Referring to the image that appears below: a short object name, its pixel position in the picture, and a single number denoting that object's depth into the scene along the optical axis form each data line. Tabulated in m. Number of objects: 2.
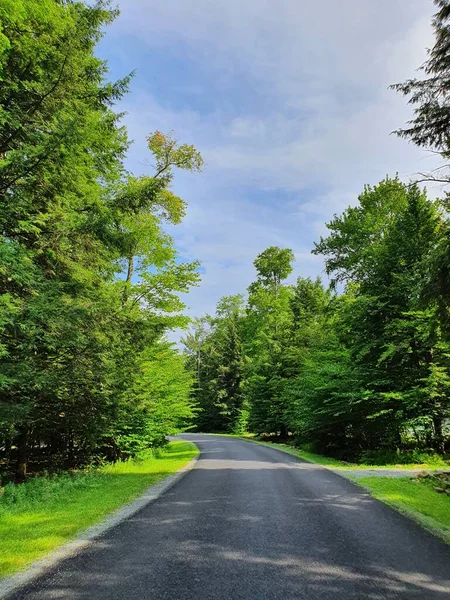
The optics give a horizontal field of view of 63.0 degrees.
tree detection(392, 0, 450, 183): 7.07
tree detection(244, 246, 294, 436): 26.86
